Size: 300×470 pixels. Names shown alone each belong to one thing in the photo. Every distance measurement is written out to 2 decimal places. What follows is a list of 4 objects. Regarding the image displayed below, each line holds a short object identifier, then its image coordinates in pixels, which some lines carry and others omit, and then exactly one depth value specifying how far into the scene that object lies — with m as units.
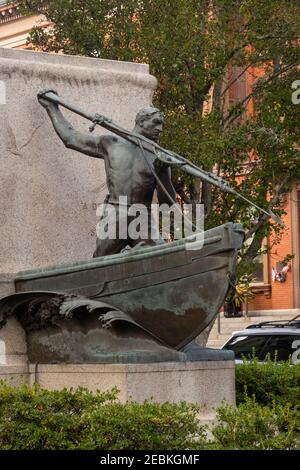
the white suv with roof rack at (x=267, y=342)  17.94
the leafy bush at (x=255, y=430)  8.56
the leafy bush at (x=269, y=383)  11.63
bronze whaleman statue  11.27
